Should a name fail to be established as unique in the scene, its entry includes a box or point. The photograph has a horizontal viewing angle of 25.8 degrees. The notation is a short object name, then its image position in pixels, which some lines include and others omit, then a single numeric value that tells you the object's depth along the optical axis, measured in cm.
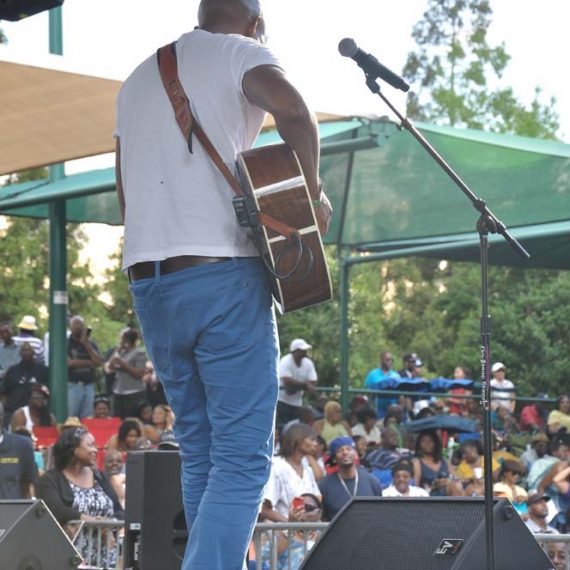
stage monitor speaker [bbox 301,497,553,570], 355
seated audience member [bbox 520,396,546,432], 1744
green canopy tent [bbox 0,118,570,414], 1073
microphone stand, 348
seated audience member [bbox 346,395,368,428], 1514
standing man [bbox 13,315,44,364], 1455
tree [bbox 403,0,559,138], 4834
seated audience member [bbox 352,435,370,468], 1271
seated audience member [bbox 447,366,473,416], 1869
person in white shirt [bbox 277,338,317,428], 1520
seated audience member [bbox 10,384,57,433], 1204
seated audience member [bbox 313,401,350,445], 1395
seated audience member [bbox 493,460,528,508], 1040
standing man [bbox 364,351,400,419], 1773
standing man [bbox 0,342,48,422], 1319
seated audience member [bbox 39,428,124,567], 796
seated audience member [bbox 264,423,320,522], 912
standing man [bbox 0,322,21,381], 1488
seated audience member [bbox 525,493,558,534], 993
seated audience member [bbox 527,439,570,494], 1190
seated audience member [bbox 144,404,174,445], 1311
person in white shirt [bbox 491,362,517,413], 1905
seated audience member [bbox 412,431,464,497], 1157
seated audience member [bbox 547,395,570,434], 1544
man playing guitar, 320
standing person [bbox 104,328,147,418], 1464
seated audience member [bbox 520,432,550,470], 1421
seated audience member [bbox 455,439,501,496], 1189
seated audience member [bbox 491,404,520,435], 1731
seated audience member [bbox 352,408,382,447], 1468
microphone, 388
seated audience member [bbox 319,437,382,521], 941
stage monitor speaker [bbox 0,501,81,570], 420
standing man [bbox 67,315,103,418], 1399
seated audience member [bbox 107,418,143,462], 1052
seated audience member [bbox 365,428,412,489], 1189
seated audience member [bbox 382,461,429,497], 1016
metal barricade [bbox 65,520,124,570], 593
